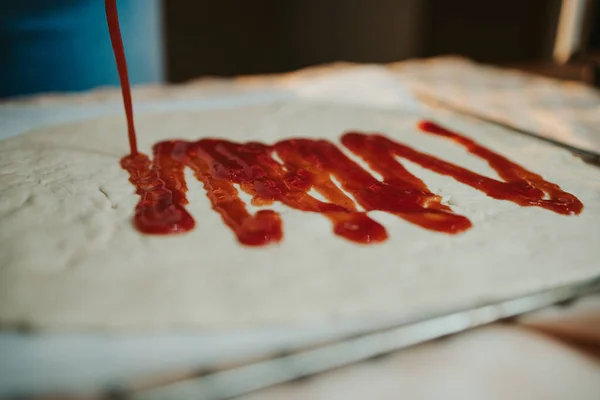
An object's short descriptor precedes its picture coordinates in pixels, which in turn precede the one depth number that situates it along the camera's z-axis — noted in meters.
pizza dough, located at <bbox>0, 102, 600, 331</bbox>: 0.25
